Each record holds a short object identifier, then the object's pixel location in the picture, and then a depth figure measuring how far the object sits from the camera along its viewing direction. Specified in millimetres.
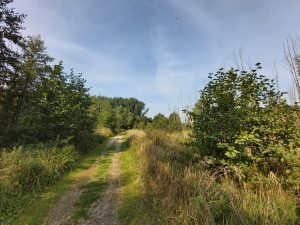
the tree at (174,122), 20325
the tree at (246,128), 4959
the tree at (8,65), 11504
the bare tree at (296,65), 6950
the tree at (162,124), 21045
